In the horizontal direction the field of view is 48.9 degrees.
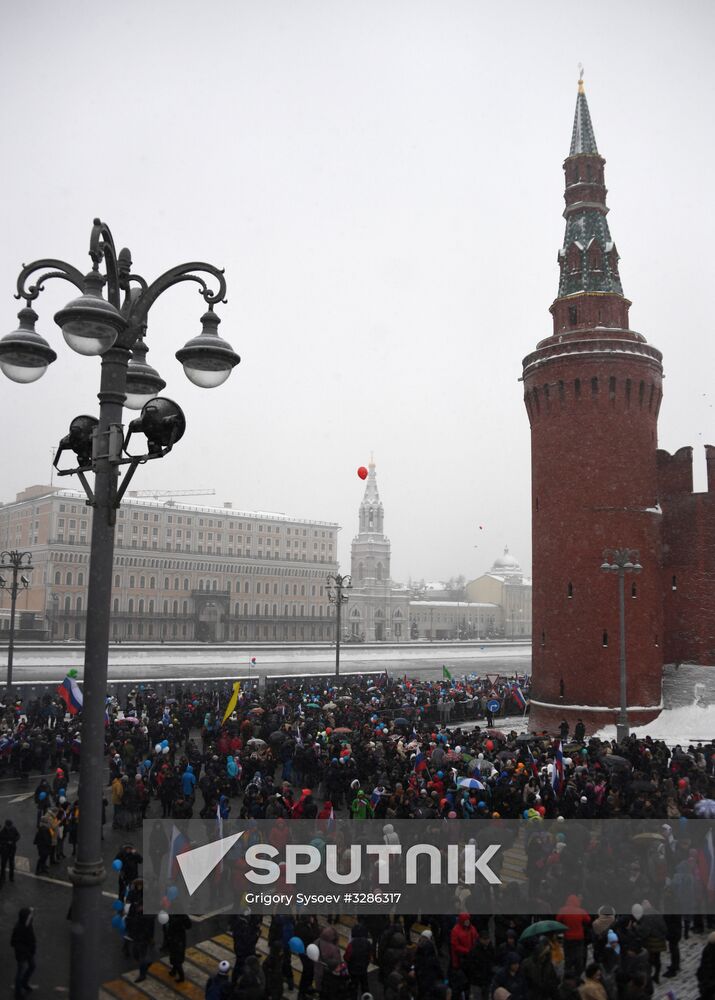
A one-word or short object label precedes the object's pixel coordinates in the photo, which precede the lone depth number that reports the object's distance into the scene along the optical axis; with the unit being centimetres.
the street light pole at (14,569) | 3030
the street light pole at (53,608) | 7459
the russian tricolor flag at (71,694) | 2188
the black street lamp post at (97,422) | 523
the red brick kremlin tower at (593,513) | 2952
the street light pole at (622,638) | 2394
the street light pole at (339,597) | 4003
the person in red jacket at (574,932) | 905
